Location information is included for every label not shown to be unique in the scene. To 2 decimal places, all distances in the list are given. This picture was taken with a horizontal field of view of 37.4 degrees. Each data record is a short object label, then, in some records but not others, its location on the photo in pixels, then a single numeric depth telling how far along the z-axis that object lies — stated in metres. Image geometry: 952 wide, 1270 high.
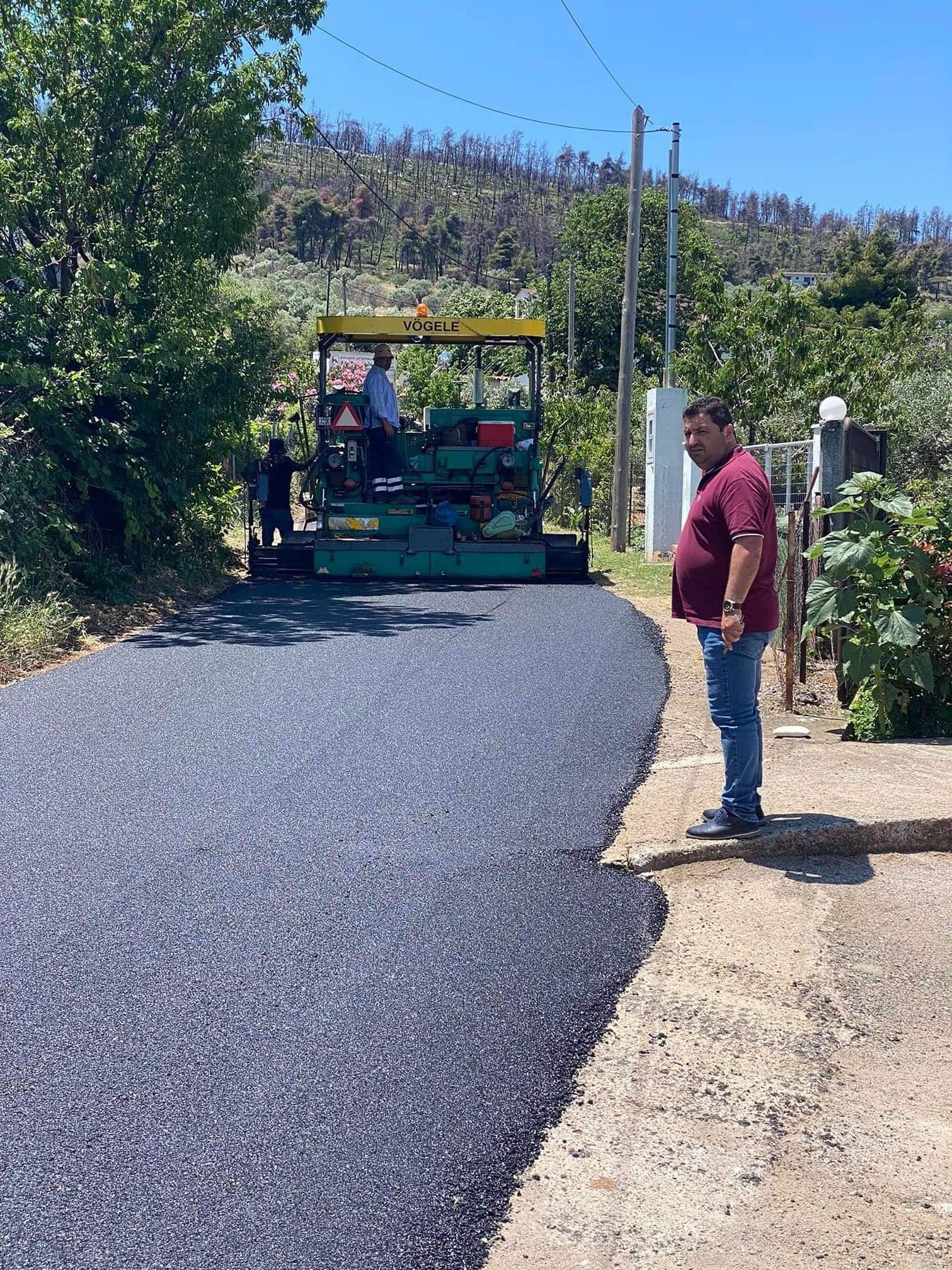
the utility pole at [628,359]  21.55
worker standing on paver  16.38
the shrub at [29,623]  10.96
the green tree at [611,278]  53.38
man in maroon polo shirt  5.80
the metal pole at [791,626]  8.70
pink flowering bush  26.28
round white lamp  10.65
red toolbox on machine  16.88
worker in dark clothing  17.06
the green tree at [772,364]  22.72
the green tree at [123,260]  13.16
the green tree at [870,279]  62.66
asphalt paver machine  16.44
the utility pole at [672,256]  21.41
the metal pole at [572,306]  45.09
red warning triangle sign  16.56
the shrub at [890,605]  7.86
